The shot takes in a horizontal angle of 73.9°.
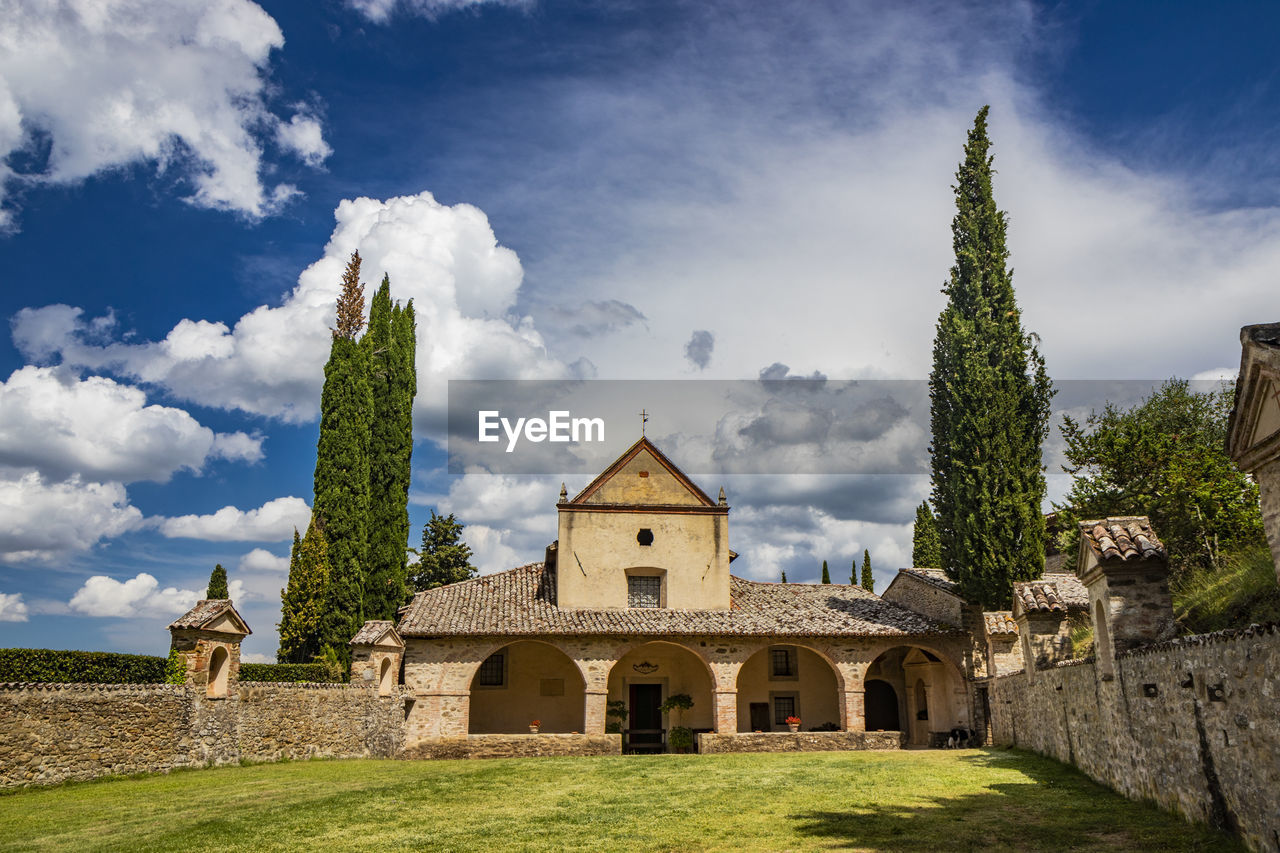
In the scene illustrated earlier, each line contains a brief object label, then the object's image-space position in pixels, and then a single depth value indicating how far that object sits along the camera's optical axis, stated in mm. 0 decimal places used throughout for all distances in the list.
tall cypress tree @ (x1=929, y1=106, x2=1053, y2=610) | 23484
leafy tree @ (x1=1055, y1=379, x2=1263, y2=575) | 21719
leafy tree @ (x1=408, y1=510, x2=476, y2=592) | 39531
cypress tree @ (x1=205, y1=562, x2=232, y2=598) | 28827
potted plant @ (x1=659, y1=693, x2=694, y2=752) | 24656
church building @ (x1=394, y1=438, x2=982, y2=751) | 24219
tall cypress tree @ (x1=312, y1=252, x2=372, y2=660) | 28016
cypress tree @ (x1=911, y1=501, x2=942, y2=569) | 41656
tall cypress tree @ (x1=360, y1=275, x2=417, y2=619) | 30422
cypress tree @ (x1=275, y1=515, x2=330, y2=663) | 26875
